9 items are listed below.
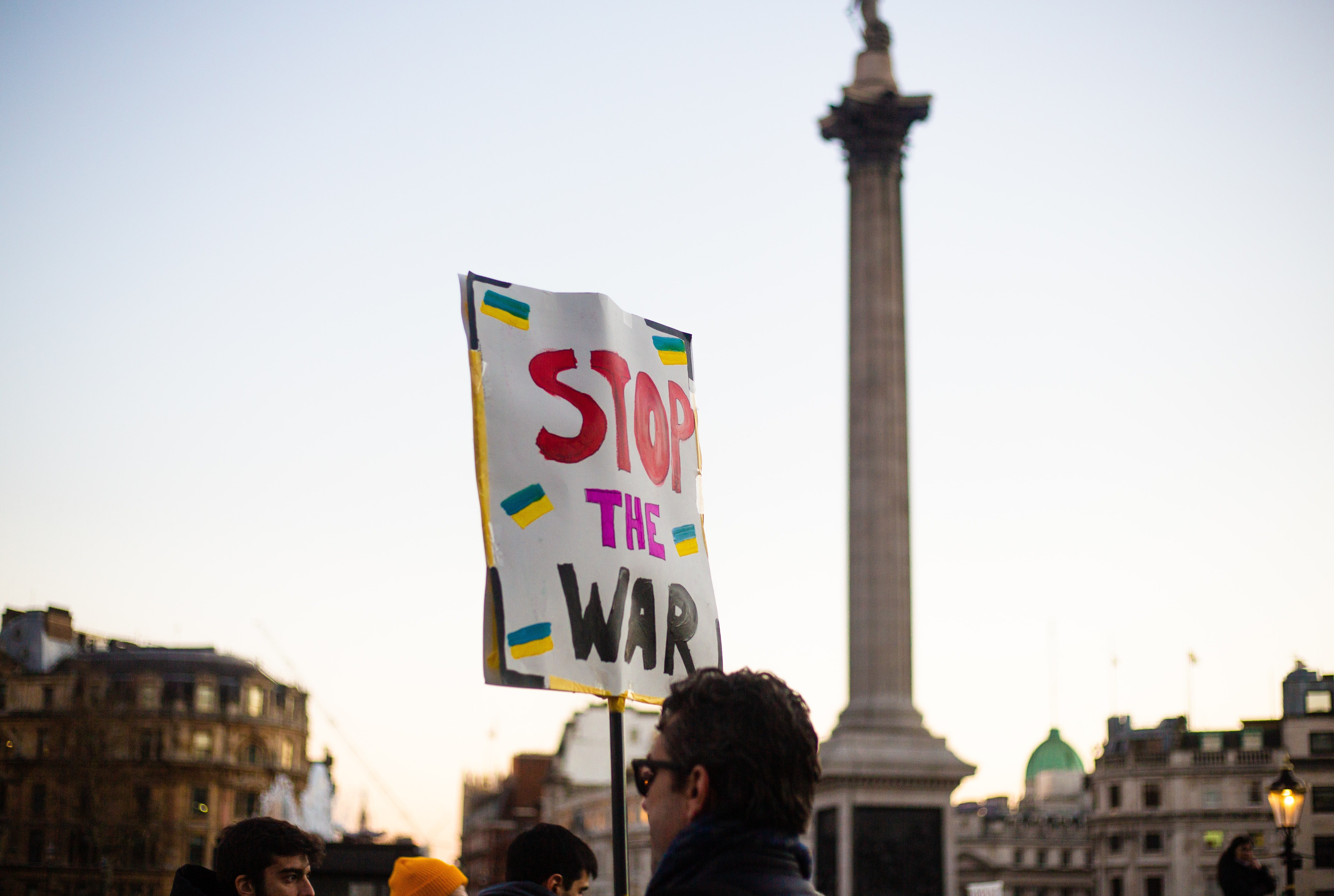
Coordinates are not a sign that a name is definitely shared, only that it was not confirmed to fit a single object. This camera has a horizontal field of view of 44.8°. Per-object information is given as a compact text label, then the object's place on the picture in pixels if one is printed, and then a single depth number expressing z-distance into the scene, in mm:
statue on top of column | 46281
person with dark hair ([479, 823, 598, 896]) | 6473
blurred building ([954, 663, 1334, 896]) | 79938
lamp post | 20578
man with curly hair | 3520
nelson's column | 37094
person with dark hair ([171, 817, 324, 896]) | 6086
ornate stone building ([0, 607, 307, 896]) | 68500
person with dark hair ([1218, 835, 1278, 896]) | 15742
